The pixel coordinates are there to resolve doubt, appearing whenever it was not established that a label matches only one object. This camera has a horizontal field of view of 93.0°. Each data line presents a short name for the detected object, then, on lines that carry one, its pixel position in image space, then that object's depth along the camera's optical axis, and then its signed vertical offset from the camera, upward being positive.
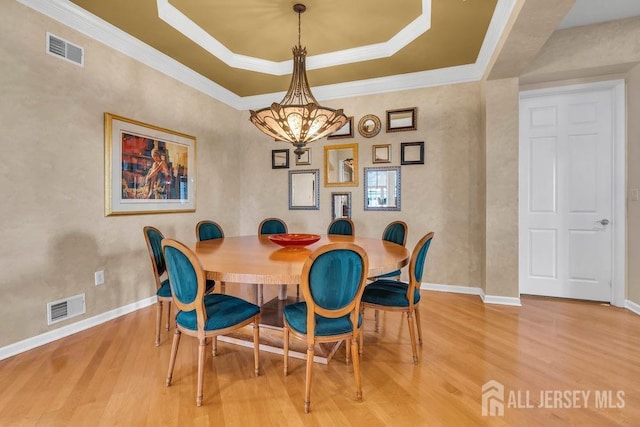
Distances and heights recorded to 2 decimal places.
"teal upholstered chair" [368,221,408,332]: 2.91 -0.20
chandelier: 2.47 +0.81
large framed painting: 2.88 +0.49
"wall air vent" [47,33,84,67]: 2.42 +1.36
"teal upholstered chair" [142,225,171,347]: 2.34 -0.39
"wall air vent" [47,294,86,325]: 2.44 -0.79
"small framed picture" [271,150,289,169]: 4.54 +0.83
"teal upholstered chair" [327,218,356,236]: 3.52 -0.16
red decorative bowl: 2.43 -0.21
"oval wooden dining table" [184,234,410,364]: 1.63 -0.30
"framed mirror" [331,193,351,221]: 4.20 +0.12
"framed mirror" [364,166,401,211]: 3.98 +0.34
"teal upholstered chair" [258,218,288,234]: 3.63 -0.16
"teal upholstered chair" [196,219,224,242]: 3.06 -0.18
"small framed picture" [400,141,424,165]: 3.86 +0.78
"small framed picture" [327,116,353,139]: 4.15 +1.13
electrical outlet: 2.79 -0.58
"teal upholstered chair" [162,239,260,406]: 1.64 -0.58
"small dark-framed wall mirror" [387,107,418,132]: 3.88 +1.22
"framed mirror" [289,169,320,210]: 4.39 +0.36
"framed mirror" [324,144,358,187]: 4.16 +0.67
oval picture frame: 4.04 +1.18
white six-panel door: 3.31 +0.21
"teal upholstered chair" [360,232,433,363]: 2.06 -0.59
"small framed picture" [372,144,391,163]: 4.00 +0.80
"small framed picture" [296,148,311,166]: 4.41 +0.79
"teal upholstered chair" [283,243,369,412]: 1.54 -0.44
